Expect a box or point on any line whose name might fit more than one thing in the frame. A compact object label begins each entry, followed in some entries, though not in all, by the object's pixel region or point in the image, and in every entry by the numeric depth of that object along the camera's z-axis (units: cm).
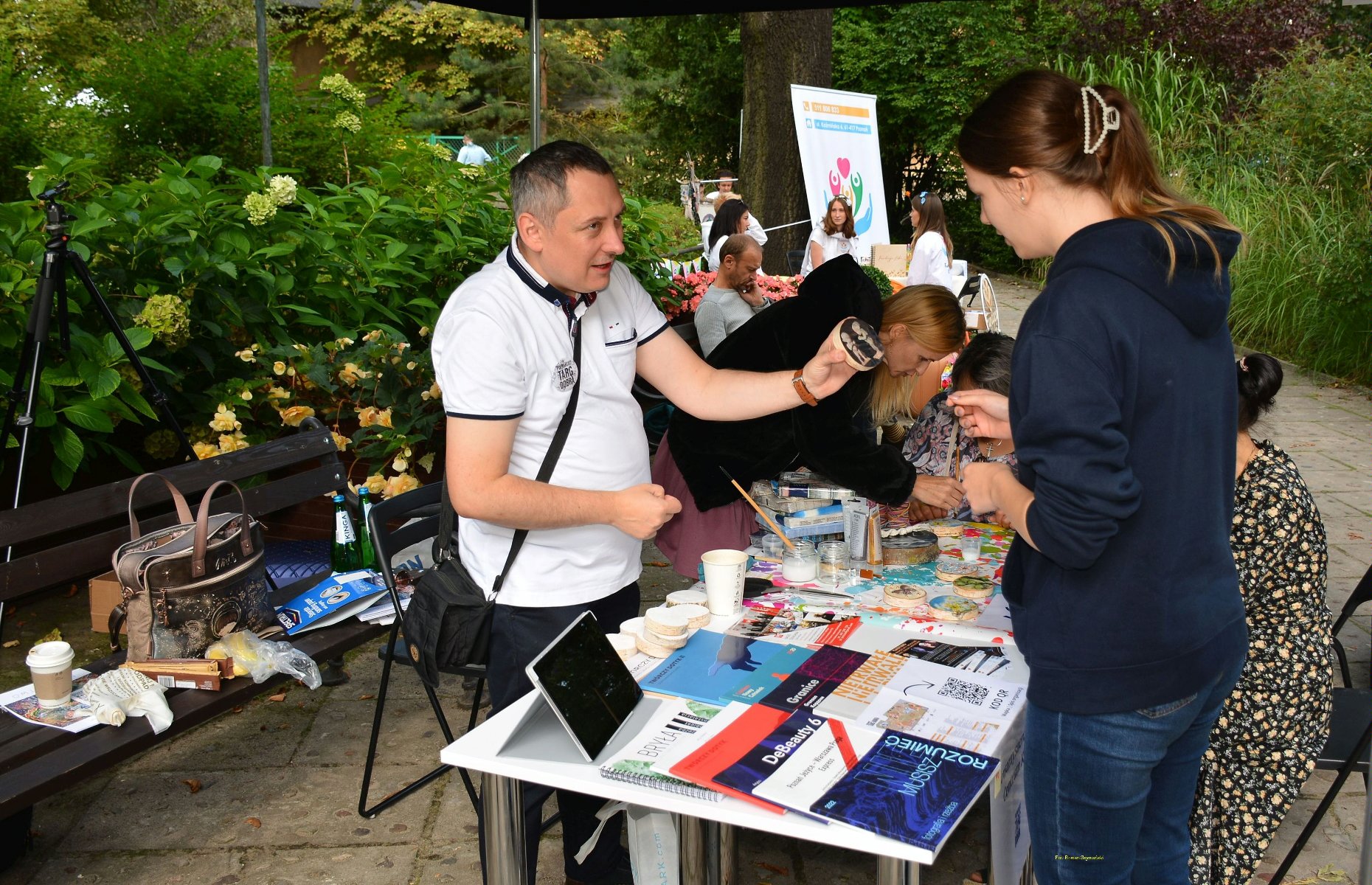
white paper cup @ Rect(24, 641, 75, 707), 252
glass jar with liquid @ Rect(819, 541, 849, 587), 255
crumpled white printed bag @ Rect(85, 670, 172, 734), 249
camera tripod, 314
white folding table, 151
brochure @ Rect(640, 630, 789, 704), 195
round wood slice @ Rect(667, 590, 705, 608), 236
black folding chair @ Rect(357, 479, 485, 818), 286
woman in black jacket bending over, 284
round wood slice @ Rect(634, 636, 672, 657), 212
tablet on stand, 168
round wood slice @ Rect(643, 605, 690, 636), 213
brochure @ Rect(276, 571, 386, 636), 313
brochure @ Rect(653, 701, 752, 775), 167
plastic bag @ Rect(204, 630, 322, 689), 278
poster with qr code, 190
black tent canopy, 407
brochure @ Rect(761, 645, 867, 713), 190
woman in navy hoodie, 141
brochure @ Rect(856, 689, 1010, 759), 176
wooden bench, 231
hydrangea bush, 367
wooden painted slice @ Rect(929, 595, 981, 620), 231
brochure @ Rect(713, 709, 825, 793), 162
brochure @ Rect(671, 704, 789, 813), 163
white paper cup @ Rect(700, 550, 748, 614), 229
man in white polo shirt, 207
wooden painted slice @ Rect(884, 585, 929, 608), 238
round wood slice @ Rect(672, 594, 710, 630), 223
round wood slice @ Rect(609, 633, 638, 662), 210
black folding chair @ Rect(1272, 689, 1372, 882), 239
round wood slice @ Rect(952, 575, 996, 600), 246
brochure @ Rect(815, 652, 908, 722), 186
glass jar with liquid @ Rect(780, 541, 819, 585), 256
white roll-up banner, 928
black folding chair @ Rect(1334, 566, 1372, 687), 288
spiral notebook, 163
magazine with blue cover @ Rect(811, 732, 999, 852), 150
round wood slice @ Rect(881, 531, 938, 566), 272
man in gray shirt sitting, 581
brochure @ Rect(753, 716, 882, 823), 158
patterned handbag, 270
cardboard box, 310
